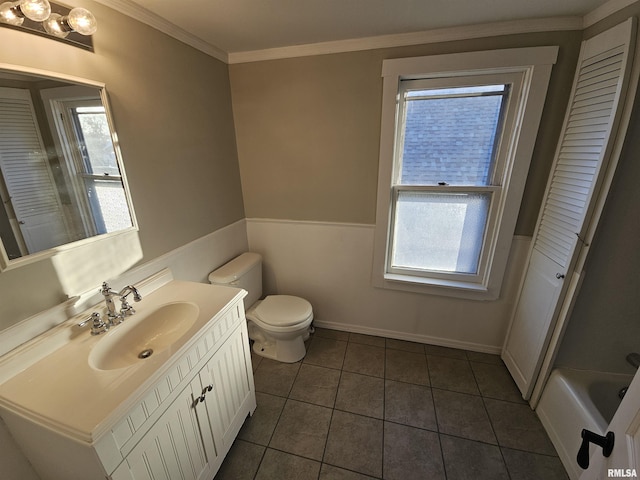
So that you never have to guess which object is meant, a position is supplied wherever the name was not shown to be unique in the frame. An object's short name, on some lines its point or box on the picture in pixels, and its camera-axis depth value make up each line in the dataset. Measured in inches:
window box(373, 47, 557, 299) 58.9
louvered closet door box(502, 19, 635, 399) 45.1
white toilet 70.4
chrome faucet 42.9
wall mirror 33.9
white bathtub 48.5
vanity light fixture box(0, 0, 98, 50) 31.5
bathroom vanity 28.7
